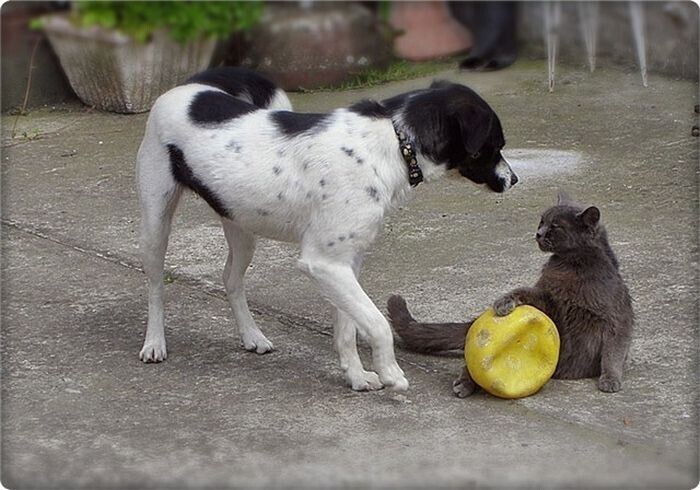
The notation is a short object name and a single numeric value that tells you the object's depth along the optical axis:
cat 8.46
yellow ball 8.16
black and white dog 8.20
